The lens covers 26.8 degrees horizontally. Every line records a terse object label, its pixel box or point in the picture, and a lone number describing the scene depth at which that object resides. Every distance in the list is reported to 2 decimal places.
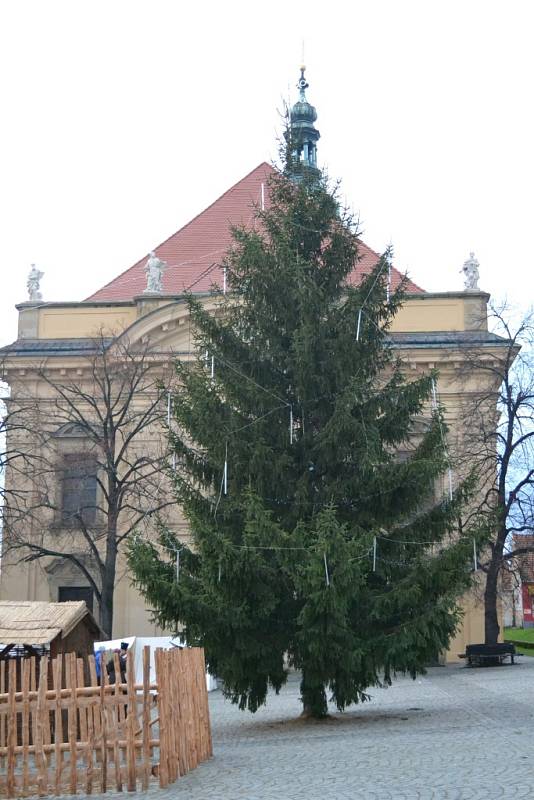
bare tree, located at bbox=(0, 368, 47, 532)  29.02
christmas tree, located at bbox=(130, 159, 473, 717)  15.45
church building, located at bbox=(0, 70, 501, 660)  34.94
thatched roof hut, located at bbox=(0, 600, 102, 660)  15.38
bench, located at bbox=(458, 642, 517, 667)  29.91
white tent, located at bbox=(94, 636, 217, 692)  23.38
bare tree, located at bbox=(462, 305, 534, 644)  29.69
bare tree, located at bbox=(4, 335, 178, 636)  29.58
